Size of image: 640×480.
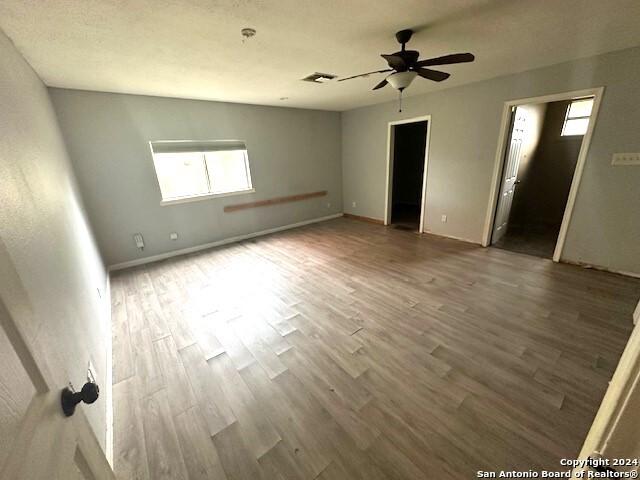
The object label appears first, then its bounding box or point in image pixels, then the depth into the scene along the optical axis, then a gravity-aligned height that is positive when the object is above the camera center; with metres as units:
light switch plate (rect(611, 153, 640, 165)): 2.69 -0.14
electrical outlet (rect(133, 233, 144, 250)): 3.80 -1.00
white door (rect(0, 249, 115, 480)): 0.41 -0.42
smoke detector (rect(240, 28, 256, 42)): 1.91 +0.99
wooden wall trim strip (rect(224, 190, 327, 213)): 4.68 -0.72
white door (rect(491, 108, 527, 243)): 3.66 -0.30
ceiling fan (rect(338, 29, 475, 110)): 1.98 +0.72
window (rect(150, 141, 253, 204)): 3.96 -0.01
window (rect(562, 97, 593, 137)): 4.32 +0.52
